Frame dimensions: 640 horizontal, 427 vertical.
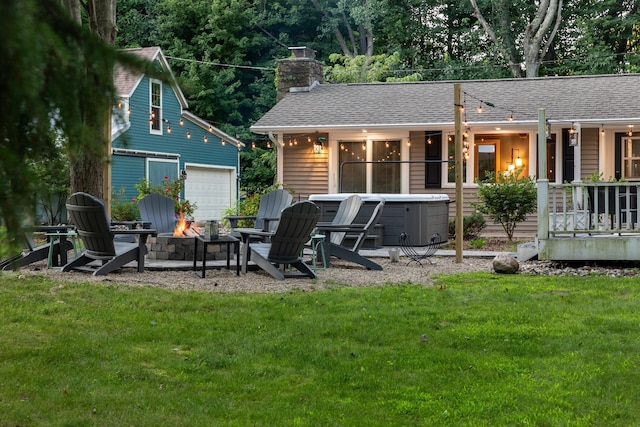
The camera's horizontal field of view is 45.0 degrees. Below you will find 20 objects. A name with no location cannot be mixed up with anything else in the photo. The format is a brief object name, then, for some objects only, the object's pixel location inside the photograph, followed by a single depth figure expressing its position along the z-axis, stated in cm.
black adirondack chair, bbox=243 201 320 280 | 897
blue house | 2200
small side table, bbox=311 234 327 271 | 1034
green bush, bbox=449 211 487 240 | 1555
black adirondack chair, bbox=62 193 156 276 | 881
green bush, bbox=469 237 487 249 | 1439
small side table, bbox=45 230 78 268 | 980
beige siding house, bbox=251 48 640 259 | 1655
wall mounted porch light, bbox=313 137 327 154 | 1792
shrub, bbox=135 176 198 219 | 1792
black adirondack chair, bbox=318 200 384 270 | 1059
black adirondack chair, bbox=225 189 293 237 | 1189
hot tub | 1402
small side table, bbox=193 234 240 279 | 921
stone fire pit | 1062
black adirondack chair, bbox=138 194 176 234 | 1132
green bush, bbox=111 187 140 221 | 1709
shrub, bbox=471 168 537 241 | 1416
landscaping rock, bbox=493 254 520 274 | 1006
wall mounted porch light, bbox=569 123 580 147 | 1424
